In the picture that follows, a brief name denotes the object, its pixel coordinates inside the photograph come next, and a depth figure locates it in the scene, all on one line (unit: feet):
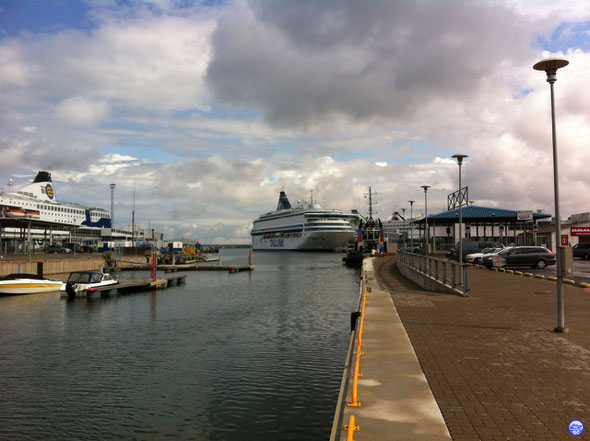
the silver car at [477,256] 139.89
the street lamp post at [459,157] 92.22
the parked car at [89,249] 333.42
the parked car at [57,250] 277.03
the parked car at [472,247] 167.48
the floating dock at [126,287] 112.88
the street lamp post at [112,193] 302.86
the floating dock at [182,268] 215.31
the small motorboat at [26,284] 111.55
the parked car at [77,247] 317.01
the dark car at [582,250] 161.01
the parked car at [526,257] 122.01
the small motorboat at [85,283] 109.60
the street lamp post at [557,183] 40.45
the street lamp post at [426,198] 155.40
